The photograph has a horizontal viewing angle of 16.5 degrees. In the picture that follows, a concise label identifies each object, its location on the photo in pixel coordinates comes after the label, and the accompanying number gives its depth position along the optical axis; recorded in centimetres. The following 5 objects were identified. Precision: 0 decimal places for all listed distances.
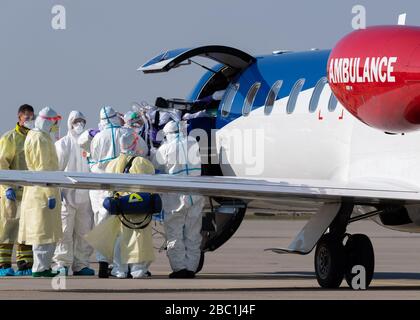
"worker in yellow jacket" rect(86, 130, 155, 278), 2217
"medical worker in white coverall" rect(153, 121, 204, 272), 2367
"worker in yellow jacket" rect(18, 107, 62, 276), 2195
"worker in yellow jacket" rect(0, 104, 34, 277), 2411
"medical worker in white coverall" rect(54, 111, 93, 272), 2381
